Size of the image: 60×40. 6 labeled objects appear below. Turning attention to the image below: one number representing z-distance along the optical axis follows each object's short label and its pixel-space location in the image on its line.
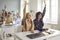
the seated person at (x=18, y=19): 2.47
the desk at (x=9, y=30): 1.91
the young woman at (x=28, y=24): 1.82
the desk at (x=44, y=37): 1.49
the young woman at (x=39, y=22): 1.99
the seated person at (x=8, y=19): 2.26
